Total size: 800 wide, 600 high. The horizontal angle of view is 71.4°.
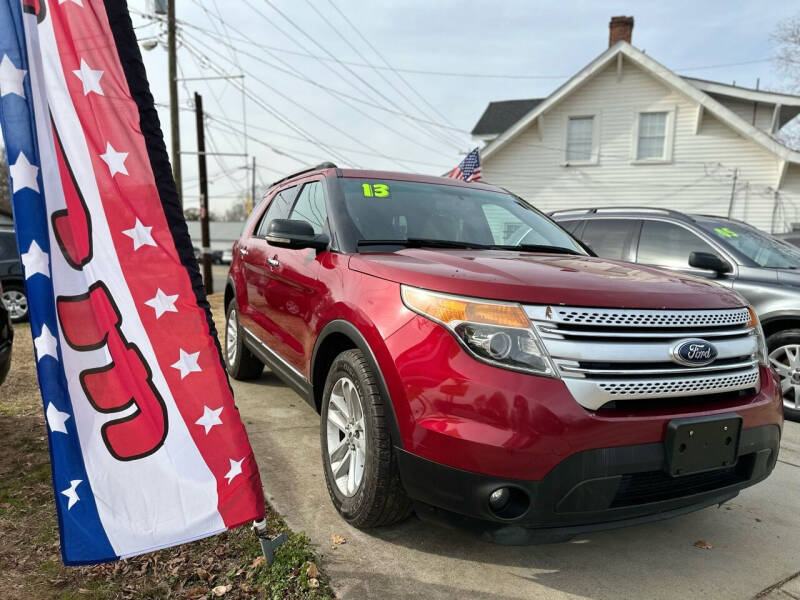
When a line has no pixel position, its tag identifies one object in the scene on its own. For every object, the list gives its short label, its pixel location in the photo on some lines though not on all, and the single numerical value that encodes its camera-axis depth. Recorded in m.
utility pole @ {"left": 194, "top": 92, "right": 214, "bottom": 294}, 15.43
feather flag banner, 1.86
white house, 14.02
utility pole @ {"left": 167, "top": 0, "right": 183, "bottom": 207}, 14.86
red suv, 1.97
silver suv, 4.68
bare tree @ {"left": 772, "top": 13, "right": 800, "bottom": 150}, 23.91
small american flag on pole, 10.80
